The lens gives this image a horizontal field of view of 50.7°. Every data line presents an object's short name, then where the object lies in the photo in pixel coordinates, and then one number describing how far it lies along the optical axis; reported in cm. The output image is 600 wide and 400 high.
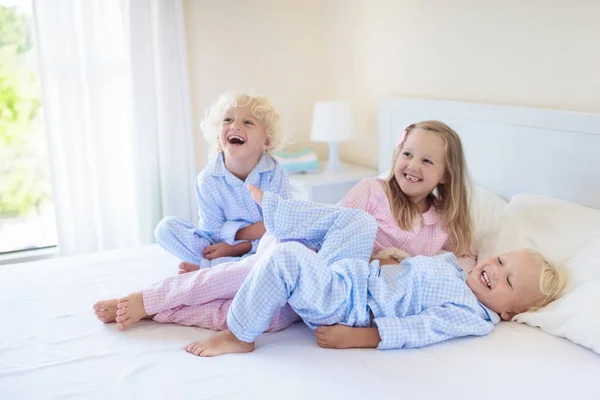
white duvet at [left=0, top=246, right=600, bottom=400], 141
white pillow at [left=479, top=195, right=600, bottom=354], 163
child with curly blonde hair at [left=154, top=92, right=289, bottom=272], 227
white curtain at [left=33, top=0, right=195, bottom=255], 290
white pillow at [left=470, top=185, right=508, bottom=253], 213
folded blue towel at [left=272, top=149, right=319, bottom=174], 317
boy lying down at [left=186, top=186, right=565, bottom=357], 159
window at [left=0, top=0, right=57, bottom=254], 312
